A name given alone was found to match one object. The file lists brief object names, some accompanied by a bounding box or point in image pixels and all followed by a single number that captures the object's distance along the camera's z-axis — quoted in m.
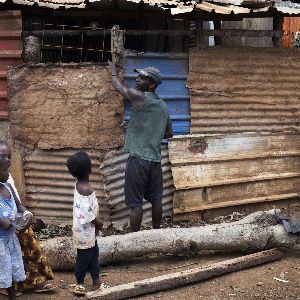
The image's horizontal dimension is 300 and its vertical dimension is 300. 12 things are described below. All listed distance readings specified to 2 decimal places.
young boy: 4.25
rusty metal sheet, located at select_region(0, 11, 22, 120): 6.31
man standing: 5.63
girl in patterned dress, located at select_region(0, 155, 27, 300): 3.98
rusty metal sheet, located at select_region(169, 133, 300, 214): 7.09
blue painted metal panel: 6.57
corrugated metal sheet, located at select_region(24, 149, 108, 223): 6.54
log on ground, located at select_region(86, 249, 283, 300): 4.47
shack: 6.37
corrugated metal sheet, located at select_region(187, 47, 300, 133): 6.98
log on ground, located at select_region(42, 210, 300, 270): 5.21
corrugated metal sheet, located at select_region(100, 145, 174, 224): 6.50
